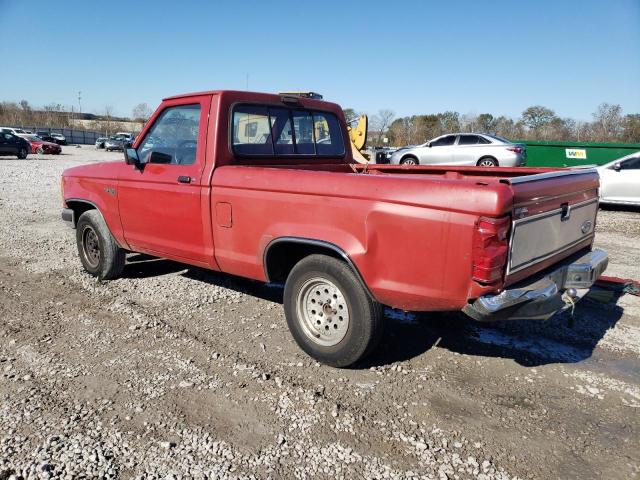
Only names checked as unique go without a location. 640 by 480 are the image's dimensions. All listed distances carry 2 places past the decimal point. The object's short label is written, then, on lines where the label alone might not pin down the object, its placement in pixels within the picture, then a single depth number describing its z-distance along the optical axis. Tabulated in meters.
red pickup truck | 2.93
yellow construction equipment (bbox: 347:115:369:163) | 19.03
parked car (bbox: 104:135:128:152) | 42.77
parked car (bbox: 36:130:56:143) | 44.33
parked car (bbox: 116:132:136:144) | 47.65
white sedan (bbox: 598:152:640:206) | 11.47
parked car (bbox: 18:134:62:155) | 34.44
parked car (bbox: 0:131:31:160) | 26.16
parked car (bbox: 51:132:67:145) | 48.04
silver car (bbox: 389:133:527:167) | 17.17
